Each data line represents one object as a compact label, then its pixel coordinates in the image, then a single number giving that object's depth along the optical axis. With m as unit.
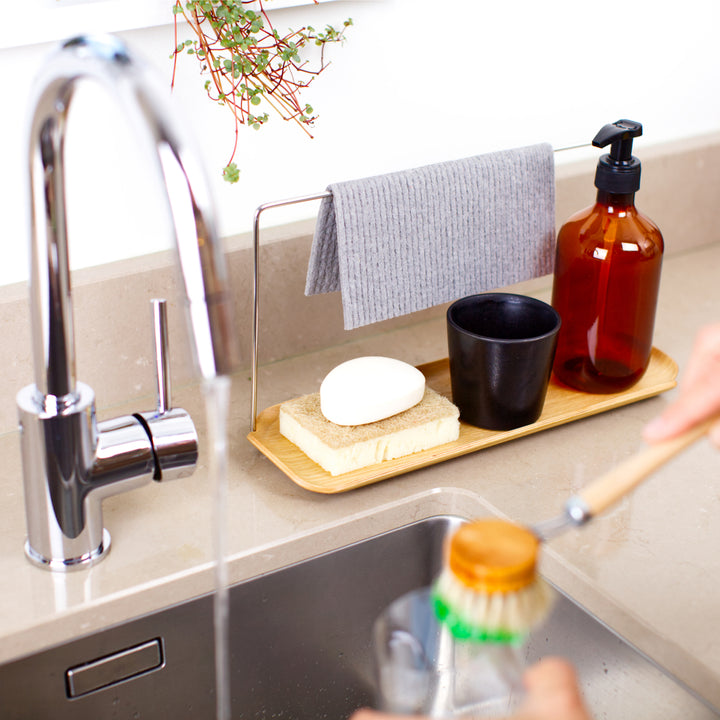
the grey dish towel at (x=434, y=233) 0.88
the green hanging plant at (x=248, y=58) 0.89
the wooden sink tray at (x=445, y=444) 0.84
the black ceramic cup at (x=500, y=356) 0.85
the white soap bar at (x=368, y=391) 0.85
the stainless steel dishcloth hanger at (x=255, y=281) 0.85
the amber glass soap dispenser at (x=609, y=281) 0.91
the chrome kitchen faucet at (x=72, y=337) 0.46
